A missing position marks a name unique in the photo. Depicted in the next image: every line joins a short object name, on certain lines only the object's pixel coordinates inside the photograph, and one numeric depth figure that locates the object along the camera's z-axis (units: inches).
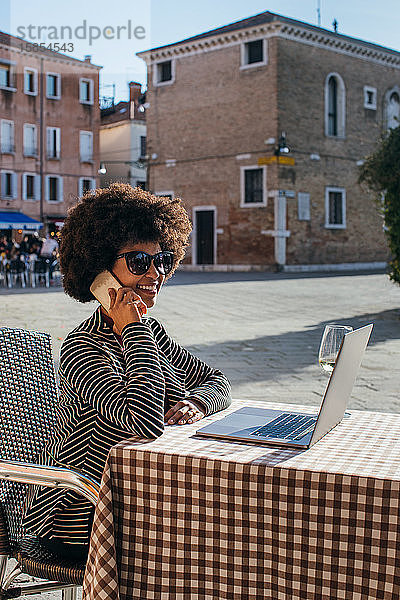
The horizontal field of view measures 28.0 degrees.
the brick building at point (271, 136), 1203.2
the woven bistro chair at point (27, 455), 86.2
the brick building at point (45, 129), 1653.5
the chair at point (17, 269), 823.7
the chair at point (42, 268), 833.5
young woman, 90.6
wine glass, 103.0
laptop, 81.4
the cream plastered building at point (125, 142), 1892.2
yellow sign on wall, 1190.3
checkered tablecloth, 71.3
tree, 494.6
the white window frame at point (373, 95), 1333.9
